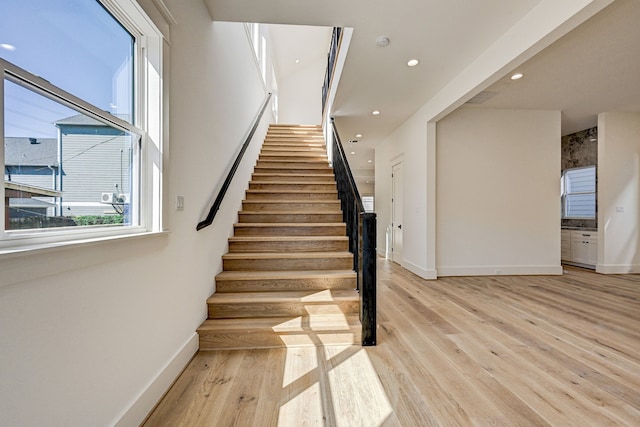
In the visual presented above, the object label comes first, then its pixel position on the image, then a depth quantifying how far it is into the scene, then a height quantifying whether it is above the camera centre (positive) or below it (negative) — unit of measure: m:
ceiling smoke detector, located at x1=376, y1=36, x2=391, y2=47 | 2.71 +1.74
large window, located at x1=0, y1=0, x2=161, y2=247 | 0.88 +0.38
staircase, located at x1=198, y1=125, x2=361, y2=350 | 2.16 -0.63
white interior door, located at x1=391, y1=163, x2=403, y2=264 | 5.75 -0.02
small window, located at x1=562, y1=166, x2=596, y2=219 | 5.61 +0.41
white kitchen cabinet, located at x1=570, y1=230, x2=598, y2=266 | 5.21 -0.71
